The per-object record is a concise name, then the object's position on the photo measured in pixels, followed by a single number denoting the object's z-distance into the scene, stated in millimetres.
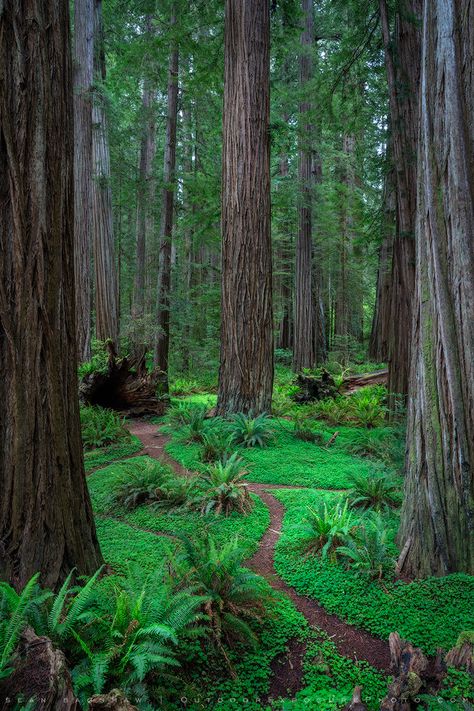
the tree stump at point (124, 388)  8664
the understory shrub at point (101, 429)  6930
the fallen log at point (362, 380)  11445
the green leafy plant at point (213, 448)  5828
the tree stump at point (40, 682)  1534
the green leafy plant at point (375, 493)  4227
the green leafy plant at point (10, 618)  1697
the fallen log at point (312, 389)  10070
